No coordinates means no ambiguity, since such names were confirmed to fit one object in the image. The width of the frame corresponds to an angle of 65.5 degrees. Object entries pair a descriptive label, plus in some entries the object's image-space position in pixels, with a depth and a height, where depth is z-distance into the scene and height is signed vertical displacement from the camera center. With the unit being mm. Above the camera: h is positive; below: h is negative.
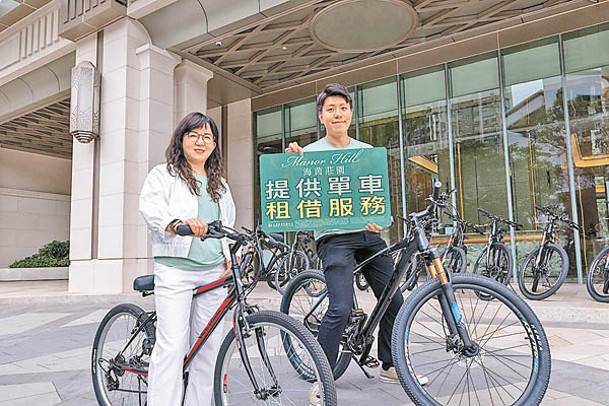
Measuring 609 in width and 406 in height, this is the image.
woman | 2135 -86
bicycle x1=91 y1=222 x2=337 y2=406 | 1903 -520
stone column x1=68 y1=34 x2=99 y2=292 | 8898 +506
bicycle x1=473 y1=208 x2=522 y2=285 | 6270 -405
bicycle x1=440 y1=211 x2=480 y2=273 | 6238 -303
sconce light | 8773 +2511
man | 2479 -140
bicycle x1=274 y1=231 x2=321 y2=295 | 8000 -563
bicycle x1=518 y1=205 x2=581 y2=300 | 5859 -506
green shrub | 15414 -597
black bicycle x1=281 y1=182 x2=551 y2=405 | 1954 -506
